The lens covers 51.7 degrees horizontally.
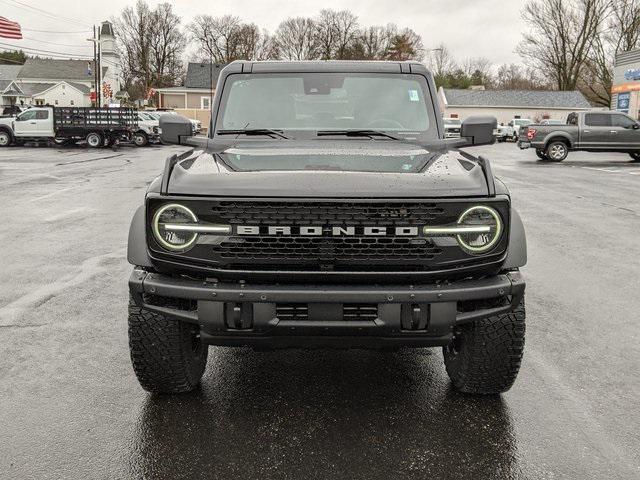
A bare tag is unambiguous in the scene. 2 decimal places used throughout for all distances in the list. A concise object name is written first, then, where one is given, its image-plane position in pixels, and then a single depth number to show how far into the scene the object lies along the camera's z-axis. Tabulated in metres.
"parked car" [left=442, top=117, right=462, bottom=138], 46.68
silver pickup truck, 25.67
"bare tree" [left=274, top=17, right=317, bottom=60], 97.06
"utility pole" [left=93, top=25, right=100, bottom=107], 55.70
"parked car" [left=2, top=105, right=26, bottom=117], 49.25
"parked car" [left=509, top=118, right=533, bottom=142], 52.50
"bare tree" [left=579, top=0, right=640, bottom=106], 52.84
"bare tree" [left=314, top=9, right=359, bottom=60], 97.06
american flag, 37.62
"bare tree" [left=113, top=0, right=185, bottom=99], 86.69
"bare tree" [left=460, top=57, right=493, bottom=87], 103.74
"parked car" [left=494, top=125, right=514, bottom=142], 52.30
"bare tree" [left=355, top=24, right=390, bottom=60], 95.50
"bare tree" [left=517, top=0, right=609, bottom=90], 58.09
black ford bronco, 2.97
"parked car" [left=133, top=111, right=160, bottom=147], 35.53
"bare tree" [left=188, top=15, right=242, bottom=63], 94.06
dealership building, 39.94
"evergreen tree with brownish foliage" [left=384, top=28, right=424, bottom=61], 91.00
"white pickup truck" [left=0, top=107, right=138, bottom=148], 32.91
